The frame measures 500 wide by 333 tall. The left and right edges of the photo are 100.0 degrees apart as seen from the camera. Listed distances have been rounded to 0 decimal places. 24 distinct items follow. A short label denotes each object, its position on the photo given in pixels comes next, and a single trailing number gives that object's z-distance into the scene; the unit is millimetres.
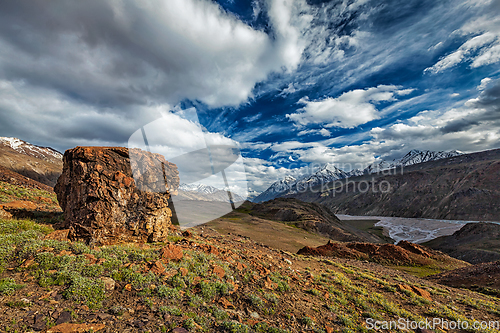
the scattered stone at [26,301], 5661
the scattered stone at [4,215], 11650
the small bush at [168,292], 7480
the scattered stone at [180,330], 5893
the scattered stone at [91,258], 8253
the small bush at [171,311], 6685
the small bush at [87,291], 6307
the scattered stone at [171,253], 10188
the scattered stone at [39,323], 4973
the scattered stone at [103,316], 5777
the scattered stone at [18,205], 13005
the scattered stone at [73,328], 4969
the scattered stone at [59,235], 10036
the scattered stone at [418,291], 13598
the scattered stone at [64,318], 5327
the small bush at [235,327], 6508
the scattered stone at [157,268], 8648
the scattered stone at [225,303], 8047
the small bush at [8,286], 5832
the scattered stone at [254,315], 7739
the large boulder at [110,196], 11758
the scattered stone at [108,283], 7075
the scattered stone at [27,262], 7163
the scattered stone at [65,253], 8312
